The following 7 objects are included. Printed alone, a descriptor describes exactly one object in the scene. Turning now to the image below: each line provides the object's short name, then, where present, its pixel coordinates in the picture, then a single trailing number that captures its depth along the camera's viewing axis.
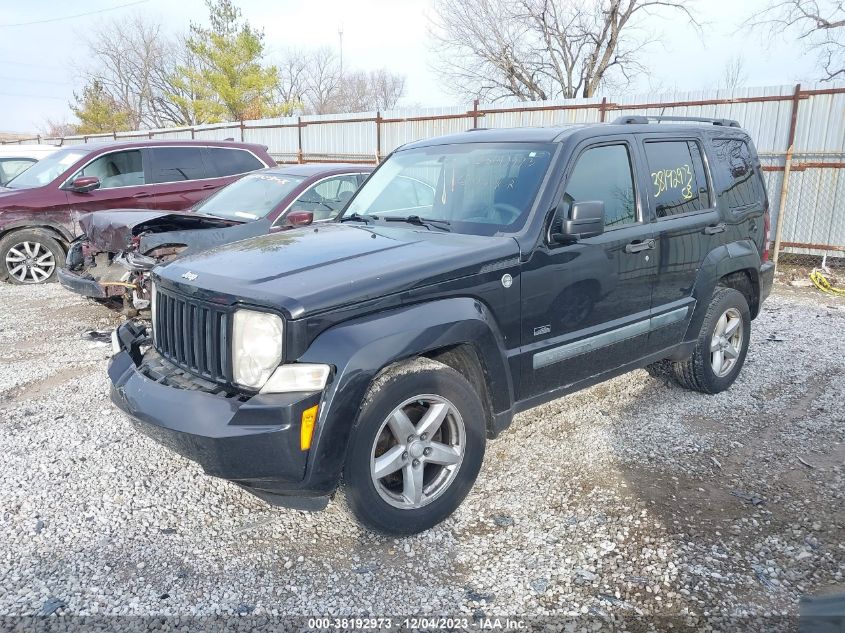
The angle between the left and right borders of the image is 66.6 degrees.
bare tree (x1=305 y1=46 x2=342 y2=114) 58.59
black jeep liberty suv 2.74
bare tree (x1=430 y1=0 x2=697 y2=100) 26.36
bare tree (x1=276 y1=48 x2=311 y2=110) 57.92
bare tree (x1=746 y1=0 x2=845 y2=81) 20.95
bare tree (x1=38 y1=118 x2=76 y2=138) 65.19
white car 13.28
